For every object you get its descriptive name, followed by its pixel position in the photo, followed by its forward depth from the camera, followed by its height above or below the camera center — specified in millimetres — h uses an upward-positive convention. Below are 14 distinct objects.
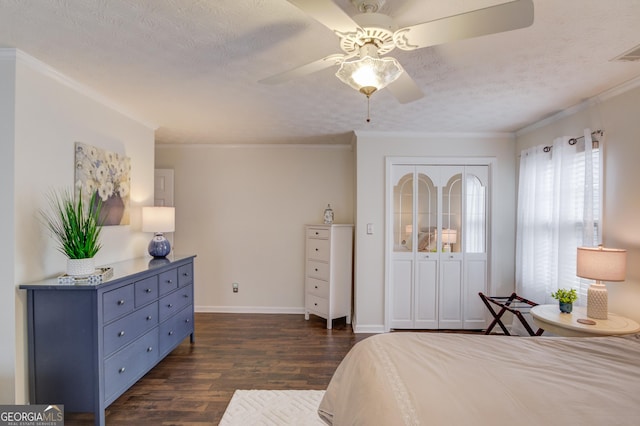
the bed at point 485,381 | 1089 -708
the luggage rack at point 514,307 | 2730 -1025
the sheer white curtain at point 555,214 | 2623 -25
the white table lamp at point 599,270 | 2184 -418
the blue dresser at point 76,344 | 2002 -888
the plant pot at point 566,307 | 2434 -752
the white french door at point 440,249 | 3824 -470
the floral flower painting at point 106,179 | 2494 +252
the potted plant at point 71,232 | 2107 -166
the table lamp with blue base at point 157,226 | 3123 -176
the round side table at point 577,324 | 2094 -797
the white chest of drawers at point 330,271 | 4020 -803
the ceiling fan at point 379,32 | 1095 +704
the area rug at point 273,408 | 2146 -1453
